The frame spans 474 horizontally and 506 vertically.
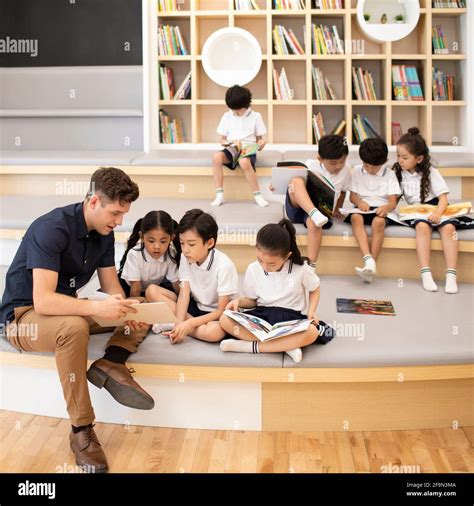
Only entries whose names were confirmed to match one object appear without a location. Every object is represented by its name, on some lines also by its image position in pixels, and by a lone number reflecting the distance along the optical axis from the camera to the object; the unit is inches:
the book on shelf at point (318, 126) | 196.9
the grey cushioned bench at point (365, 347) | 98.3
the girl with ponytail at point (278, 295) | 98.9
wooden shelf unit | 192.9
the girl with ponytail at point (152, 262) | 107.8
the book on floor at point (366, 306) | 115.3
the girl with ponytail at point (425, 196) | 130.9
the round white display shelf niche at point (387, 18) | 187.9
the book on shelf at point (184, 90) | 198.2
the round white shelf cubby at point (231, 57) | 192.7
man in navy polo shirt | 91.5
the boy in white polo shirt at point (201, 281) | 102.4
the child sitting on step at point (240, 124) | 170.7
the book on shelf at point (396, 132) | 198.7
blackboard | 208.1
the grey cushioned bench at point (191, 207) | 139.3
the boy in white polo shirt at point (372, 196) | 135.7
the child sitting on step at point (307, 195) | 136.5
